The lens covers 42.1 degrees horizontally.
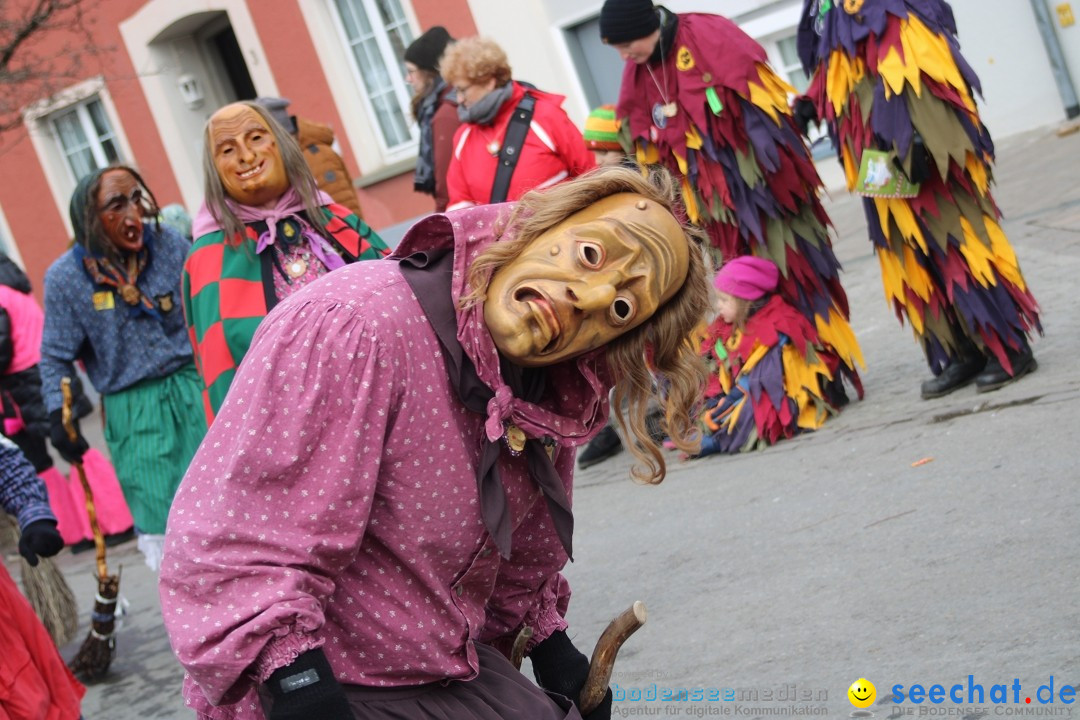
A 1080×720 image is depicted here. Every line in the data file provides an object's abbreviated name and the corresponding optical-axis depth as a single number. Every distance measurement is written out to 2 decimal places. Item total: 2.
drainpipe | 10.91
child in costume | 5.95
